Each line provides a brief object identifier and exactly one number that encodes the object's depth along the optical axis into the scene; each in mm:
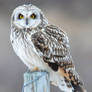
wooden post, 14429
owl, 15626
